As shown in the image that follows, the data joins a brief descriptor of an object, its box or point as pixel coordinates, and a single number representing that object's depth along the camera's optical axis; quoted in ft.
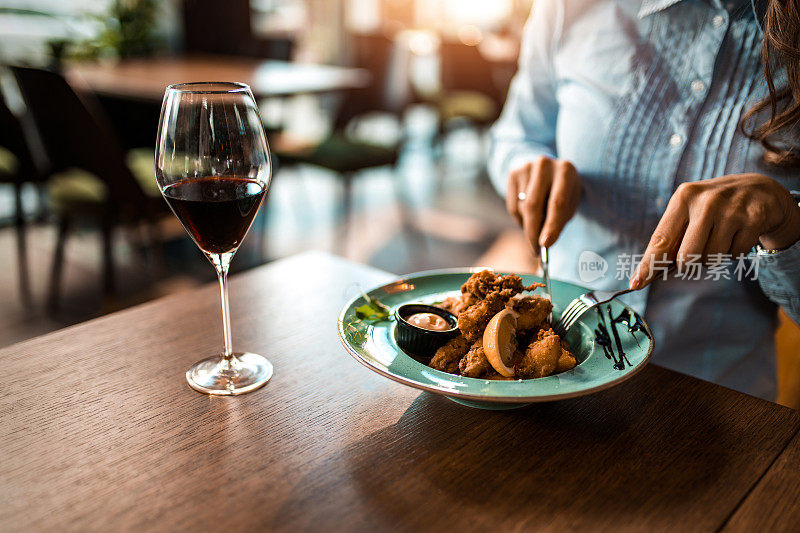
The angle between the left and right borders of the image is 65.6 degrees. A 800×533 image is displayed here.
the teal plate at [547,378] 1.82
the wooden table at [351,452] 1.64
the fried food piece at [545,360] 2.00
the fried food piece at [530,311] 2.19
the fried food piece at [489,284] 2.24
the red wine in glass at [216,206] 2.02
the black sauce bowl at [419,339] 2.16
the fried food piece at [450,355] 2.07
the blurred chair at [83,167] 7.64
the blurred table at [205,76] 10.77
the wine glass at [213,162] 1.96
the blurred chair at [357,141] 11.39
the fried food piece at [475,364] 1.99
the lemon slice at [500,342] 1.96
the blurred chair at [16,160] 9.30
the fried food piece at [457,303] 2.26
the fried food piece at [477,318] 2.13
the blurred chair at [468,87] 17.03
